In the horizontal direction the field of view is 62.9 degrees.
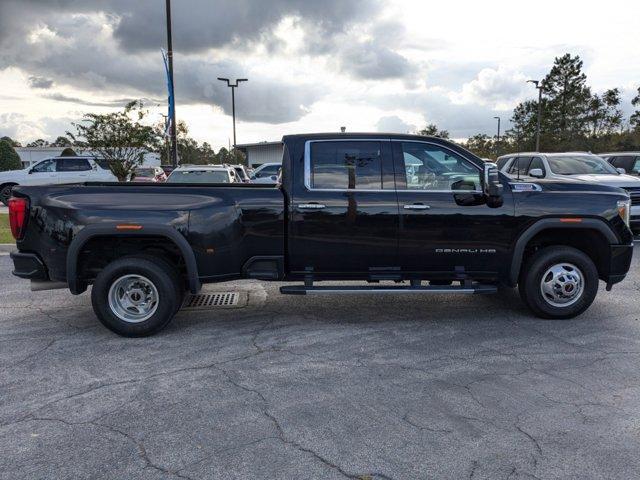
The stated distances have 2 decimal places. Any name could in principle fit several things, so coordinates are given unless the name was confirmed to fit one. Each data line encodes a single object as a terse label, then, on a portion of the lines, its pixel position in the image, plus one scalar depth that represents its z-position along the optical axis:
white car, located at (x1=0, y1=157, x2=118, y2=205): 19.31
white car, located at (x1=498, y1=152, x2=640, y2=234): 11.41
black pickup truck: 5.15
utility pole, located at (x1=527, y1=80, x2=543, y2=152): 38.90
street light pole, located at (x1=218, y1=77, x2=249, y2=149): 39.56
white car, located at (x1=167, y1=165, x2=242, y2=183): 12.45
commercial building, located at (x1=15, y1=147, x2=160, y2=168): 66.88
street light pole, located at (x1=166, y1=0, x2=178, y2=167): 16.05
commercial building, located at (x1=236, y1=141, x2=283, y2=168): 63.12
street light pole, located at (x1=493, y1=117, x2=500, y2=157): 61.42
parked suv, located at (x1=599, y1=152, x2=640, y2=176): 15.55
